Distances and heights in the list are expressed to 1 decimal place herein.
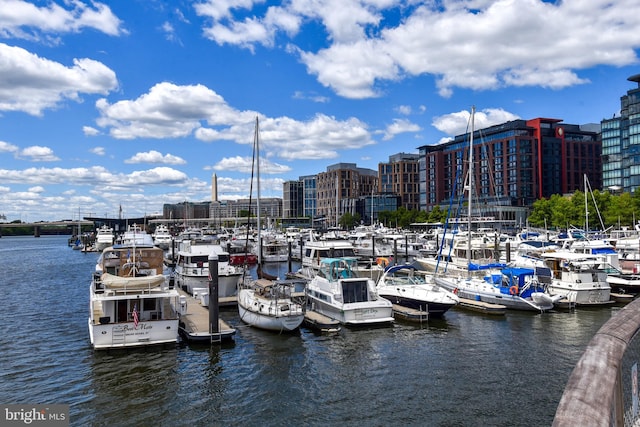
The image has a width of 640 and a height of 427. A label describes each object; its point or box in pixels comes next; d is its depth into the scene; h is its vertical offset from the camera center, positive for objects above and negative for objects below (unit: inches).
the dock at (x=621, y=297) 1571.0 -242.7
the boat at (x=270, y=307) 1170.0 -203.5
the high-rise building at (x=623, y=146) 5511.8 +870.9
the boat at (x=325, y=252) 2357.3 -142.1
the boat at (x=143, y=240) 2004.2 -71.8
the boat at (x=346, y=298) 1264.8 -201.0
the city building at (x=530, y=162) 6407.5 +778.6
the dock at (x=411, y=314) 1323.8 -247.6
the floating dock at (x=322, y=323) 1206.9 -247.2
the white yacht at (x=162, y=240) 4468.3 -152.4
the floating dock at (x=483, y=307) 1402.6 -245.4
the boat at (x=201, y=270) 1711.4 -169.5
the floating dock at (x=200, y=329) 1088.2 -241.3
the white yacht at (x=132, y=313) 1021.2 -197.1
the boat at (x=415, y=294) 1354.6 -203.5
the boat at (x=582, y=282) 1519.4 -187.7
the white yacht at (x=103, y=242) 5060.5 -182.0
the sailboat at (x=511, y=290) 1418.6 -205.5
